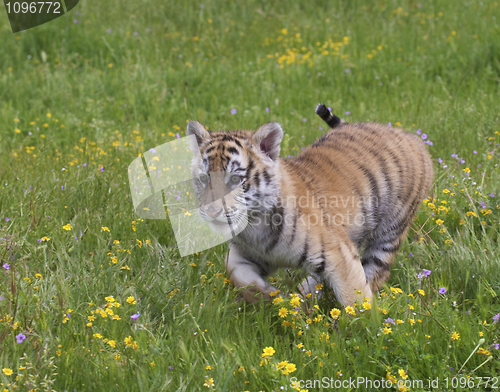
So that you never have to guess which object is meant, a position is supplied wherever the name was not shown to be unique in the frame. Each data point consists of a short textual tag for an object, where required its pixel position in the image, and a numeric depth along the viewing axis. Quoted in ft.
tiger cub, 20.52
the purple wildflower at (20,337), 15.79
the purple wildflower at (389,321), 17.22
